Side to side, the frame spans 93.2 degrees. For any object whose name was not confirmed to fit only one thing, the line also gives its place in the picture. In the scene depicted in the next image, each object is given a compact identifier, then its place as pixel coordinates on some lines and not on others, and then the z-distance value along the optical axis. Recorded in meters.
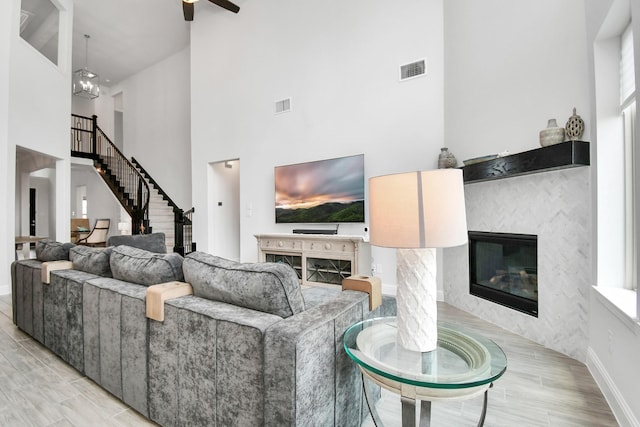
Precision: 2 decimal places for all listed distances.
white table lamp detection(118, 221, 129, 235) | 7.29
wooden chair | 8.05
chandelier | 6.37
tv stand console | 4.08
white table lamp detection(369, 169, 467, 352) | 1.06
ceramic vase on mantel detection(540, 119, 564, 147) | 2.38
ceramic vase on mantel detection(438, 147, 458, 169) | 3.48
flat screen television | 4.38
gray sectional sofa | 1.09
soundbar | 4.50
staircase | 6.56
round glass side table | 0.97
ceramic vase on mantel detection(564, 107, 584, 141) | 2.26
